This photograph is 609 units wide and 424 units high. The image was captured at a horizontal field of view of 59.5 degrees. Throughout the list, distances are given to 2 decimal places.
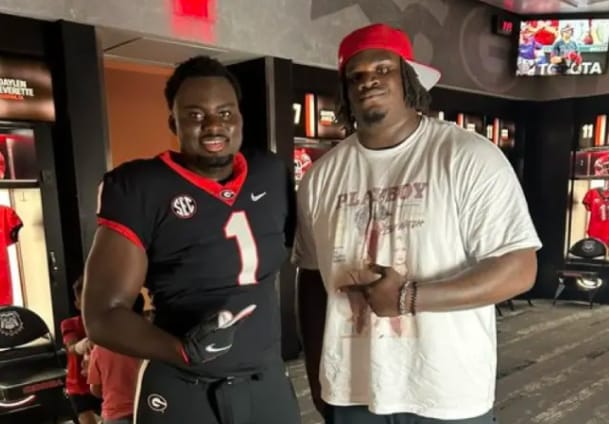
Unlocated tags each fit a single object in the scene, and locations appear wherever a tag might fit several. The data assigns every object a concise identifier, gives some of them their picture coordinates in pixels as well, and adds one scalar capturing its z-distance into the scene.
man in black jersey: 1.17
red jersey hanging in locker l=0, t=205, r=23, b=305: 3.22
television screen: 5.86
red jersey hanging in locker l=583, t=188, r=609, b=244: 5.96
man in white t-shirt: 1.19
